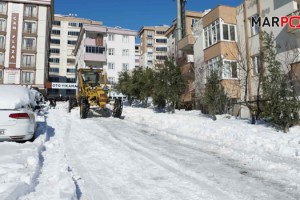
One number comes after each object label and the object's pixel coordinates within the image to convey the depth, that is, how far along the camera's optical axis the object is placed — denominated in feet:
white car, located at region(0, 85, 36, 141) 27.89
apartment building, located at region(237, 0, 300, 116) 57.65
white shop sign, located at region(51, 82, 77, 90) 151.64
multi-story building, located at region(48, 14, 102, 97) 265.34
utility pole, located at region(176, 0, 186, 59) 130.52
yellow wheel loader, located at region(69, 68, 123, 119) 60.92
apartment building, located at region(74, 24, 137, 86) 189.26
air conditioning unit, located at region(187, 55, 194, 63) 105.03
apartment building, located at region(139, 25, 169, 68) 293.23
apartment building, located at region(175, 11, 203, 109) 89.76
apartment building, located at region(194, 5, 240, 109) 74.33
